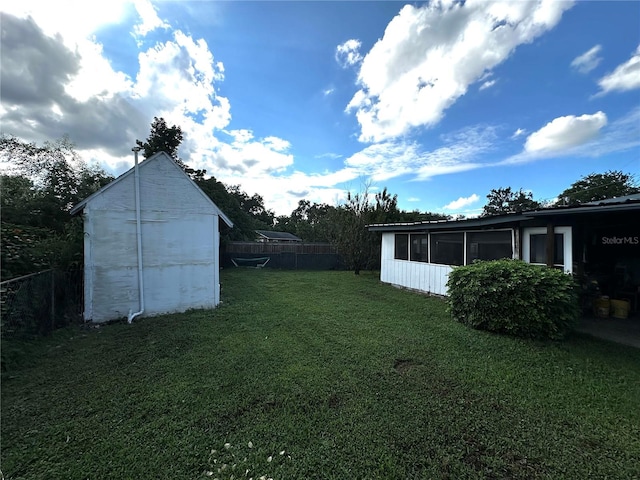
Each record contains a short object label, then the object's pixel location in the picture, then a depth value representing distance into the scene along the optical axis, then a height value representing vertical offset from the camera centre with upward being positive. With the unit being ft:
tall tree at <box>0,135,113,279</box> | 14.64 +3.60
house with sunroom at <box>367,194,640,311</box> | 18.37 -0.19
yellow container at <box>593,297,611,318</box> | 19.33 -4.90
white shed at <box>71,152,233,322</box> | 18.11 -0.38
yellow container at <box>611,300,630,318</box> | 18.88 -4.93
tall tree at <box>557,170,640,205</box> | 60.70 +13.33
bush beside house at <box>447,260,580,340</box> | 14.56 -3.49
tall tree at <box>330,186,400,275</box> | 45.91 +2.97
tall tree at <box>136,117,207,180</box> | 49.52 +19.57
